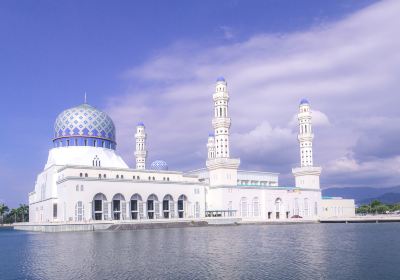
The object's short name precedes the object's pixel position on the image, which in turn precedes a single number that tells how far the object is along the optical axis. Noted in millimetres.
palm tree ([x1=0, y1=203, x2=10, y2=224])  106312
